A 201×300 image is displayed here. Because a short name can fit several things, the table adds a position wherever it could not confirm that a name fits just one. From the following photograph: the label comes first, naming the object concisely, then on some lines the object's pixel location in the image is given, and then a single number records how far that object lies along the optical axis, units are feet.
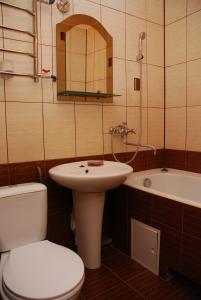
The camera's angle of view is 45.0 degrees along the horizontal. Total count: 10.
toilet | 3.47
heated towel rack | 5.23
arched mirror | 6.06
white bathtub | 7.19
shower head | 7.26
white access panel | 5.77
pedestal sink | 5.22
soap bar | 6.17
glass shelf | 6.01
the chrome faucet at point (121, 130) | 7.13
